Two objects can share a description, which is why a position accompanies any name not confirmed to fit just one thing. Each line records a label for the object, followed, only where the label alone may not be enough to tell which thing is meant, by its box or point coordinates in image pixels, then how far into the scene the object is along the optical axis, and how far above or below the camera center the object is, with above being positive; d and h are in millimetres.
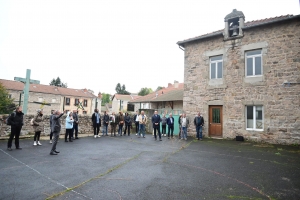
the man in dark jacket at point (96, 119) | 11497 -538
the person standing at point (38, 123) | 8039 -663
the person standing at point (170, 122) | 11906 -602
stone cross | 10394 +1562
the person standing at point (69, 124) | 9562 -772
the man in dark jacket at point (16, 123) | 7150 -613
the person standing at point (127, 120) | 13302 -622
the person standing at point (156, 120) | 11278 -505
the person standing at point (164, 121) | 12365 -603
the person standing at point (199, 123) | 11133 -583
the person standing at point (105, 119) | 12220 -587
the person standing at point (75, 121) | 10578 -653
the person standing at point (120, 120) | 12867 -631
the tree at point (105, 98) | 98962 +7939
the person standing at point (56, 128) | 6512 -712
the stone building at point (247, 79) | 9492 +2345
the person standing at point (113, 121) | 12820 -707
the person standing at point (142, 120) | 11978 -524
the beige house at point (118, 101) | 52625 +3447
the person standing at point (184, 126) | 11377 -816
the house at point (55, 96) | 34500 +3270
